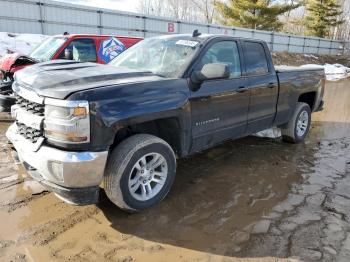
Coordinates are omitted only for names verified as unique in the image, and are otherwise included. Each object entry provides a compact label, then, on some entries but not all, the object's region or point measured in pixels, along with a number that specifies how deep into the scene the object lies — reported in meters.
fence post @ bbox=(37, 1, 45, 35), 16.37
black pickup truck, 3.03
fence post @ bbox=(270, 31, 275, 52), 30.09
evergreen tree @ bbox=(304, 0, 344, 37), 39.56
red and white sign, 22.33
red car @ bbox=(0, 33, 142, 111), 6.69
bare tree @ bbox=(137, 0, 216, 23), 53.12
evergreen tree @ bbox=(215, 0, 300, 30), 32.97
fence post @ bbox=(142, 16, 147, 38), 21.00
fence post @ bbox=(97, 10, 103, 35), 18.60
